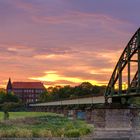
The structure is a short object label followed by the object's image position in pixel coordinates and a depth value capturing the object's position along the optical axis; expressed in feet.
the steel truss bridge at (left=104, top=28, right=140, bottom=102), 108.86
